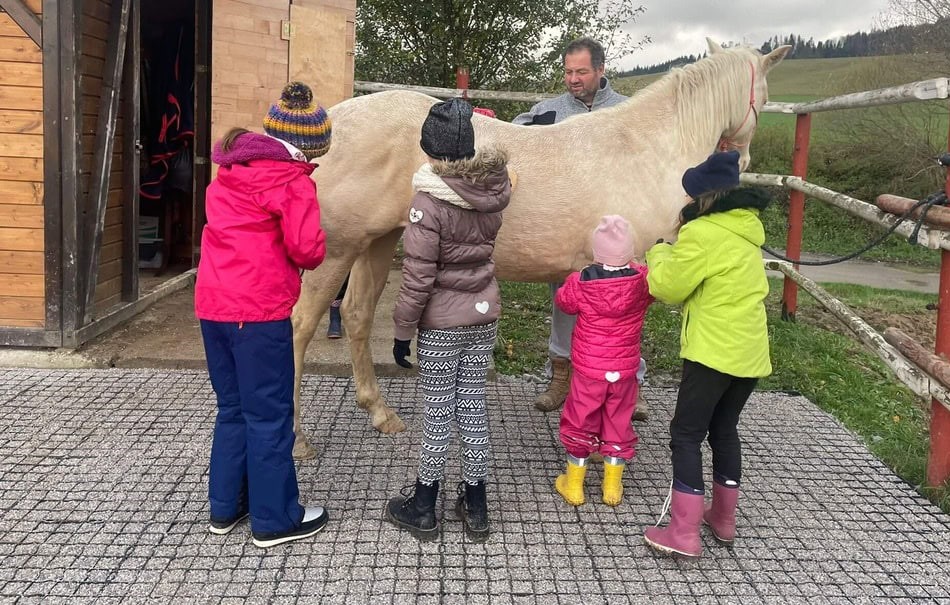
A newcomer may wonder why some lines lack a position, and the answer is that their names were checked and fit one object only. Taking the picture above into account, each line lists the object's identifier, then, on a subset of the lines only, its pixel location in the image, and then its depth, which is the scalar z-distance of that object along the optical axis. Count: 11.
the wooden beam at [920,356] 3.23
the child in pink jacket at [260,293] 2.57
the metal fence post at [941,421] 3.33
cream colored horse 3.41
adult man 4.36
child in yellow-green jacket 2.66
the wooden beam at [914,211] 3.26
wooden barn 4.59
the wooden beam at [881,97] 3.32
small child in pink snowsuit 3.06
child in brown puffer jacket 2.65
